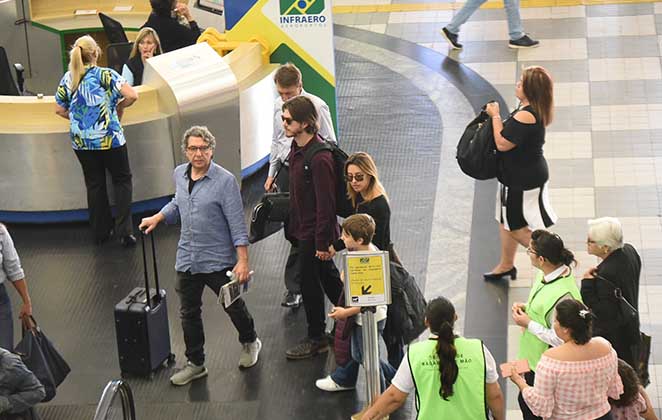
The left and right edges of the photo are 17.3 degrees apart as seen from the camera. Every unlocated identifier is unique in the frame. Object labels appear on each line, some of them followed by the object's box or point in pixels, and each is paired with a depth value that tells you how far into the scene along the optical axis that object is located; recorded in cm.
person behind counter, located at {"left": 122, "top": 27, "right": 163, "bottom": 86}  1668
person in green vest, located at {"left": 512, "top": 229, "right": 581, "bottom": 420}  1012
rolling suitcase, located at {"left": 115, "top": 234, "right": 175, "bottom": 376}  1219
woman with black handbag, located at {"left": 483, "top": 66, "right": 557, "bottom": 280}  1301
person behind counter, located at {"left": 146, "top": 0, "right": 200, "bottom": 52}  1813
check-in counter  1595
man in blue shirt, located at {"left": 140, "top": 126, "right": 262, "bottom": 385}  1165
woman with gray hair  1046
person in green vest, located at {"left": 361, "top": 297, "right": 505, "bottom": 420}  886
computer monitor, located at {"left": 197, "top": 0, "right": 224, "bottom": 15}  2245
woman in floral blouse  1482
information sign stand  962
